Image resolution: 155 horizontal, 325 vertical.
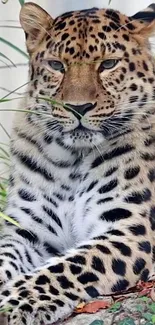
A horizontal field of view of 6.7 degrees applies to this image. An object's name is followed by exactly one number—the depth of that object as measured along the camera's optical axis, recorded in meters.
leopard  7.08
